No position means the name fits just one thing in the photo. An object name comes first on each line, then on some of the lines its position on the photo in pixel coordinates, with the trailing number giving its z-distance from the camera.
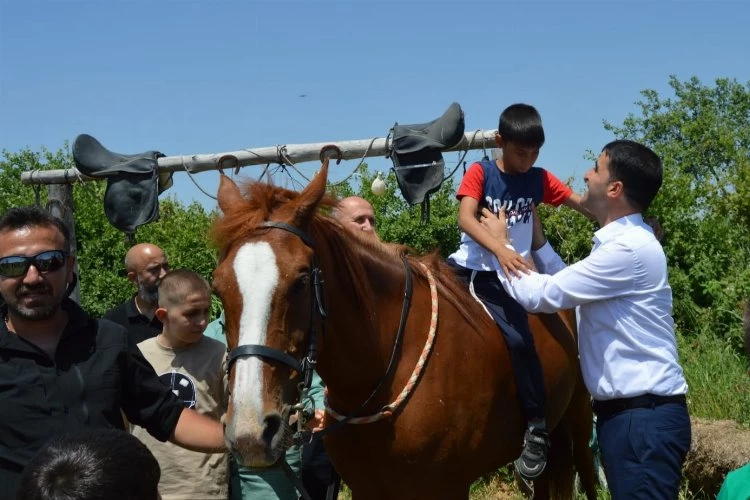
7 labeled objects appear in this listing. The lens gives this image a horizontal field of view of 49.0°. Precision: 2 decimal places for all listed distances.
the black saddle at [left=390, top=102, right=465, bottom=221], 6.30
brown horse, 3.18
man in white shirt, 3.54
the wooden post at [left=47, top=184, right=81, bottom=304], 8.42
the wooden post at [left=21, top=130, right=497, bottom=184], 6.43
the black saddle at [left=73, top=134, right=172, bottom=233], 7.23
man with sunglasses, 2.74
